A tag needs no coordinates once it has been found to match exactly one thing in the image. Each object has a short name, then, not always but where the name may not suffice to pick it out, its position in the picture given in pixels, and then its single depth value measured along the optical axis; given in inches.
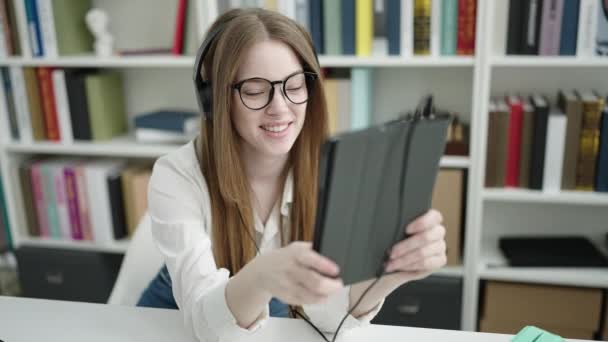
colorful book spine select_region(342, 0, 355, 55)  70.6
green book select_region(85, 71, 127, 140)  85.1
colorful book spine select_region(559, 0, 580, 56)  66.0
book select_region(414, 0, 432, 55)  69.3
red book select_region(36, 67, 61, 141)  85.3
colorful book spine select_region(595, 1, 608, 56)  66.5
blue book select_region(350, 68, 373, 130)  75.2
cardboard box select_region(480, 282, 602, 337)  74.9
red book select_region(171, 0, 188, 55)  78.6
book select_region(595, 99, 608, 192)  69.4
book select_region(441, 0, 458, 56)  68.6
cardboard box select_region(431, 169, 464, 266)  74.7
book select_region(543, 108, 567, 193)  70.6
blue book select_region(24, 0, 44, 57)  81.0
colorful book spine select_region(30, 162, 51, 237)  90.3
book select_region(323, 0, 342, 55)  71.4
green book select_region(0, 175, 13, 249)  92.9
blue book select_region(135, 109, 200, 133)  82.0
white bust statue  83.4
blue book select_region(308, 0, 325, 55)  71.9
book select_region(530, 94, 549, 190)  70.7
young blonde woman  30.6
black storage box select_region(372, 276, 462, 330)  75.5
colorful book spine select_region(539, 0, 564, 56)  66.1
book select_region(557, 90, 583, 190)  69.8
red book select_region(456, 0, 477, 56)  68.1
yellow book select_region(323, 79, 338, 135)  75.3
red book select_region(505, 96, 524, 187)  71.9
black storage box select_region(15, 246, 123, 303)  88.0
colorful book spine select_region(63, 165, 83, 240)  88.4
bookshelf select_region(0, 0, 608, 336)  70.9
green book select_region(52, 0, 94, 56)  82.0
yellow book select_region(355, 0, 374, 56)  70.3
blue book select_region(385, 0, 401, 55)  69.4
